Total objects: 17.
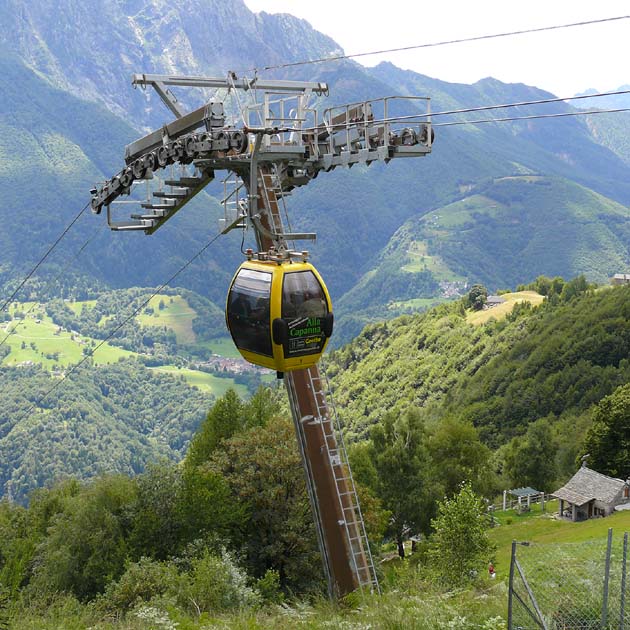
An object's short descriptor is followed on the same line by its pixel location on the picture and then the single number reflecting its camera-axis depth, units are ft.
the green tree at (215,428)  99.25
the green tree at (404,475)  130.72
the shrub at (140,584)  63.26
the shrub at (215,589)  57.11
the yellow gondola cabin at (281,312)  49.24
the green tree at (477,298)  527.81
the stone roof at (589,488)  137.27
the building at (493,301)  518.99
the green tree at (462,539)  81.86
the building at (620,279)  456.04
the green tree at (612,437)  152.56
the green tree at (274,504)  77.15
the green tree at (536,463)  196.85
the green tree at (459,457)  143.84
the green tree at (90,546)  79.92
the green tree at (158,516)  78.38
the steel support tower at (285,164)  52.90
